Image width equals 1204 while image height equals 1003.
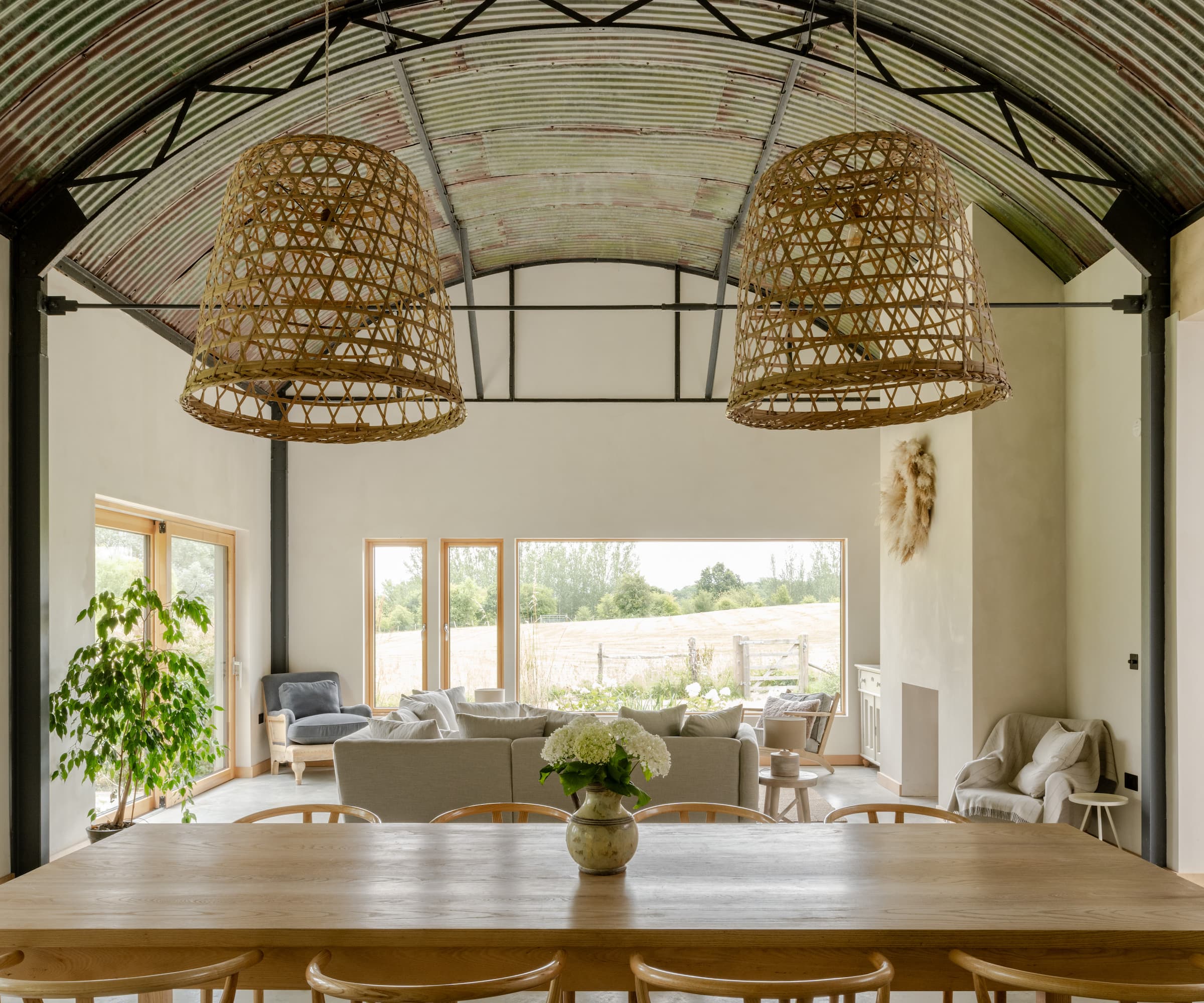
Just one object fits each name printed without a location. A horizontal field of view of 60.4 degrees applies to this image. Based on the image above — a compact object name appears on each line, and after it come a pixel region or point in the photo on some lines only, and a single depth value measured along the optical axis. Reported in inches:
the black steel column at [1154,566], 212.5
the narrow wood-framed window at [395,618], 393.4
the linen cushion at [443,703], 304.5
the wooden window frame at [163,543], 277.6
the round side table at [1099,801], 216.1
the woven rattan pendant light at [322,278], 94.3
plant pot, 220.2
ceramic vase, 108.0
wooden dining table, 90.9
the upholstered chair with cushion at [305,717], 341.1
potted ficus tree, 213.3
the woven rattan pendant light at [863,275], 97.5
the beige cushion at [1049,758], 234.1
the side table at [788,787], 251.1
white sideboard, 369.4
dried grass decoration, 299.0
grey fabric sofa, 225.9
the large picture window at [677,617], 397.4
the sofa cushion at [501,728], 230.4
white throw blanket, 229.5
